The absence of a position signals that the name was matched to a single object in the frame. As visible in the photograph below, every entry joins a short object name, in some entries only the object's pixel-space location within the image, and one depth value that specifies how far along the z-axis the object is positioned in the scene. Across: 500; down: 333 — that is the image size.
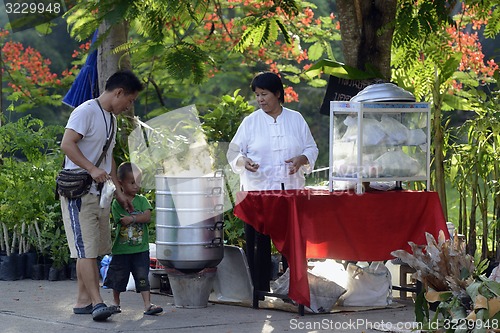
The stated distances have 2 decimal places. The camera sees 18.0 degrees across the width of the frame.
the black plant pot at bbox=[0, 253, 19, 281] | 15.84
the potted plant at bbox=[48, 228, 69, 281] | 15.76
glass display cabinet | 12.19
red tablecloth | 11.59
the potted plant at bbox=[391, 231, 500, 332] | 8.41
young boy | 12.29
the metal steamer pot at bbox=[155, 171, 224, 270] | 12.46
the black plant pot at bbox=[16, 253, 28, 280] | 15.97
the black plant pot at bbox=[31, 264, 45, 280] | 15.94
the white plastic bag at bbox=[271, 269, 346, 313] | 12.26
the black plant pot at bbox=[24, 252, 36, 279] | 16.09
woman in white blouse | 12.61
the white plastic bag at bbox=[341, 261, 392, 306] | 12.83
